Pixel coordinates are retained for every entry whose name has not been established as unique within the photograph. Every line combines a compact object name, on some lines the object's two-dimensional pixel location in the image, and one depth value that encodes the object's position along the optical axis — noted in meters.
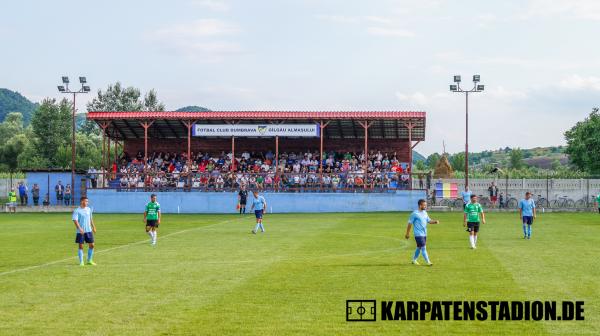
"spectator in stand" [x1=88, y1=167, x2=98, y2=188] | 59.56
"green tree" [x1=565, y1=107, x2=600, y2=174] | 83.19
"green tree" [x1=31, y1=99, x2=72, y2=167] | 110.50
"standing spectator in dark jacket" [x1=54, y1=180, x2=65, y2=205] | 60.45
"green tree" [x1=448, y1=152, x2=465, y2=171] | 149.75
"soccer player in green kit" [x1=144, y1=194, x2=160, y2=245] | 28.21
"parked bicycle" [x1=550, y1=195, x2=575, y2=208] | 59.50
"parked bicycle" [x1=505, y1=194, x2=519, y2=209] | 59.70
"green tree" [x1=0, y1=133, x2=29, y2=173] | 114.88
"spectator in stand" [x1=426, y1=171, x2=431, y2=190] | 56.97
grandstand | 58.00
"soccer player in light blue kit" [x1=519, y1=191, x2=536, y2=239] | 29.98
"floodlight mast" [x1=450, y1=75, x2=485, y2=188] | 57.88
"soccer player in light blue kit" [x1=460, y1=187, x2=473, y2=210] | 43.84
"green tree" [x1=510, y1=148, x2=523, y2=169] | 158.04
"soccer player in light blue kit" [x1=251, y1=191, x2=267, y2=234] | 33.88
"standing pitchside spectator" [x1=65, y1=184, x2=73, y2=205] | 60.10
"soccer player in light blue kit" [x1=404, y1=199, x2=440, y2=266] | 20.61
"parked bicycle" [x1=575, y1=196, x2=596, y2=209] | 59.56
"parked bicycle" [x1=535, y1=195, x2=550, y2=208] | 60.18
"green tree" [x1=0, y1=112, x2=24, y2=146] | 134.50
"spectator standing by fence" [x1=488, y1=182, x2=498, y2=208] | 58.84
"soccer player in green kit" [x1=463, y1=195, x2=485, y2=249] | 26.02
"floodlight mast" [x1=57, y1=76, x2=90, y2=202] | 59.62
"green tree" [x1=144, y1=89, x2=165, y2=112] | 130.12
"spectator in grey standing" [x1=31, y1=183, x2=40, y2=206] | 60.09
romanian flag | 62.62
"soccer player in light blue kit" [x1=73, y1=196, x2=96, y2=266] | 21.44
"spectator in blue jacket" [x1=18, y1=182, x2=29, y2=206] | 60.76
